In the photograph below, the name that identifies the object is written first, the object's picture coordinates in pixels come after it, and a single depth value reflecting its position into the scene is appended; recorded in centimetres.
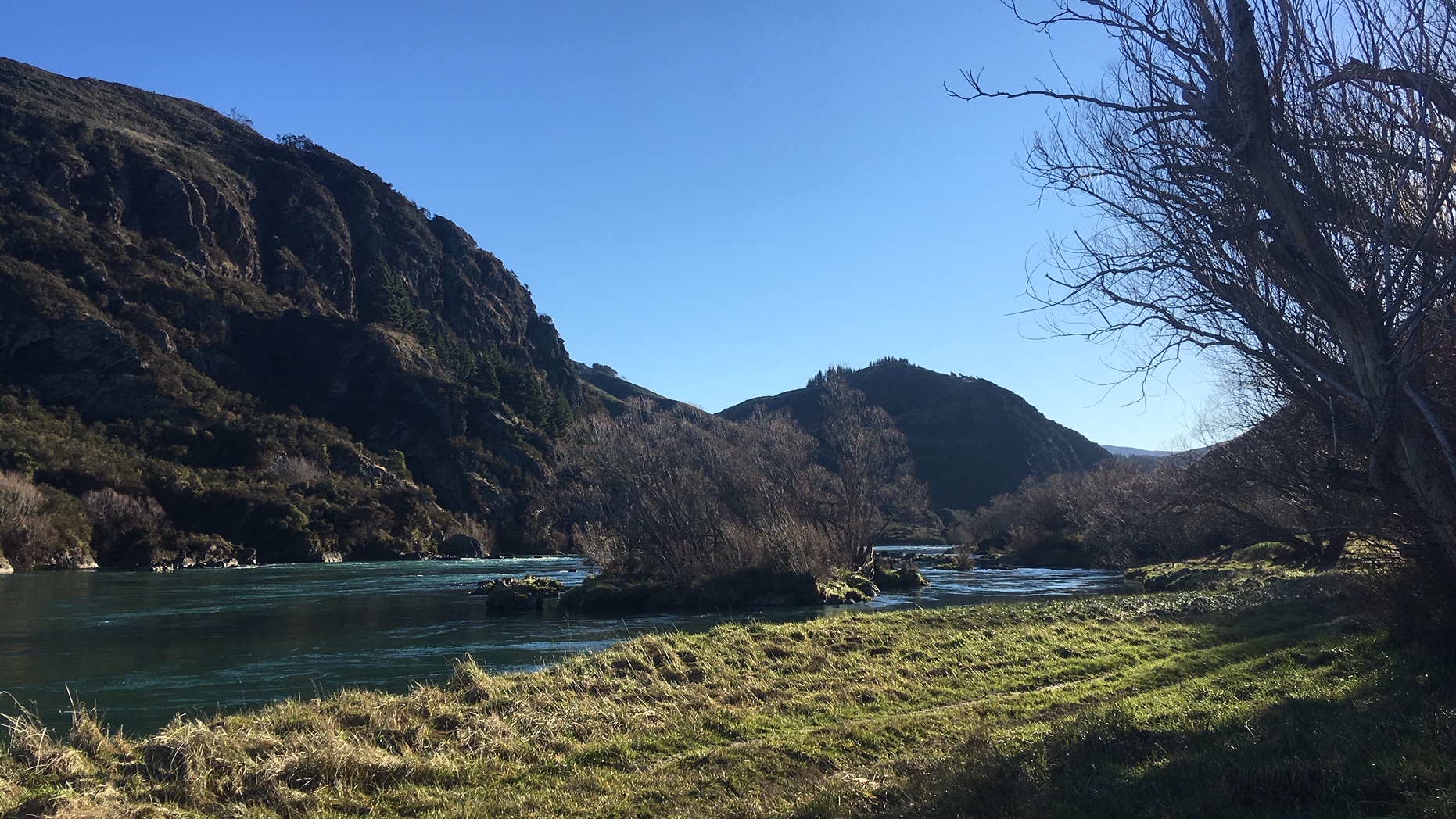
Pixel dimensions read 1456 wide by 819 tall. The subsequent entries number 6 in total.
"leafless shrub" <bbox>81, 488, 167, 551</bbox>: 6669
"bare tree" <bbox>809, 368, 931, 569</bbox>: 5003
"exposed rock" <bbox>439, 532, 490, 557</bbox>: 9456
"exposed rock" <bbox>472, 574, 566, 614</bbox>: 3800
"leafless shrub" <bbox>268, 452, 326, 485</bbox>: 9044
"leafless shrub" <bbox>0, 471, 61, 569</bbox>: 5812
